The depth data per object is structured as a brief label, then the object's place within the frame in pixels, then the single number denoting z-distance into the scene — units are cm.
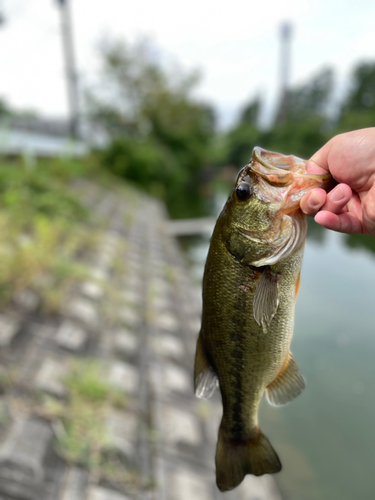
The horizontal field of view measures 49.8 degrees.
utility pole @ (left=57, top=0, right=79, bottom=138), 1456
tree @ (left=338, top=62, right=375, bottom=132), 3503
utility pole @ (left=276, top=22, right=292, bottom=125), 2762
